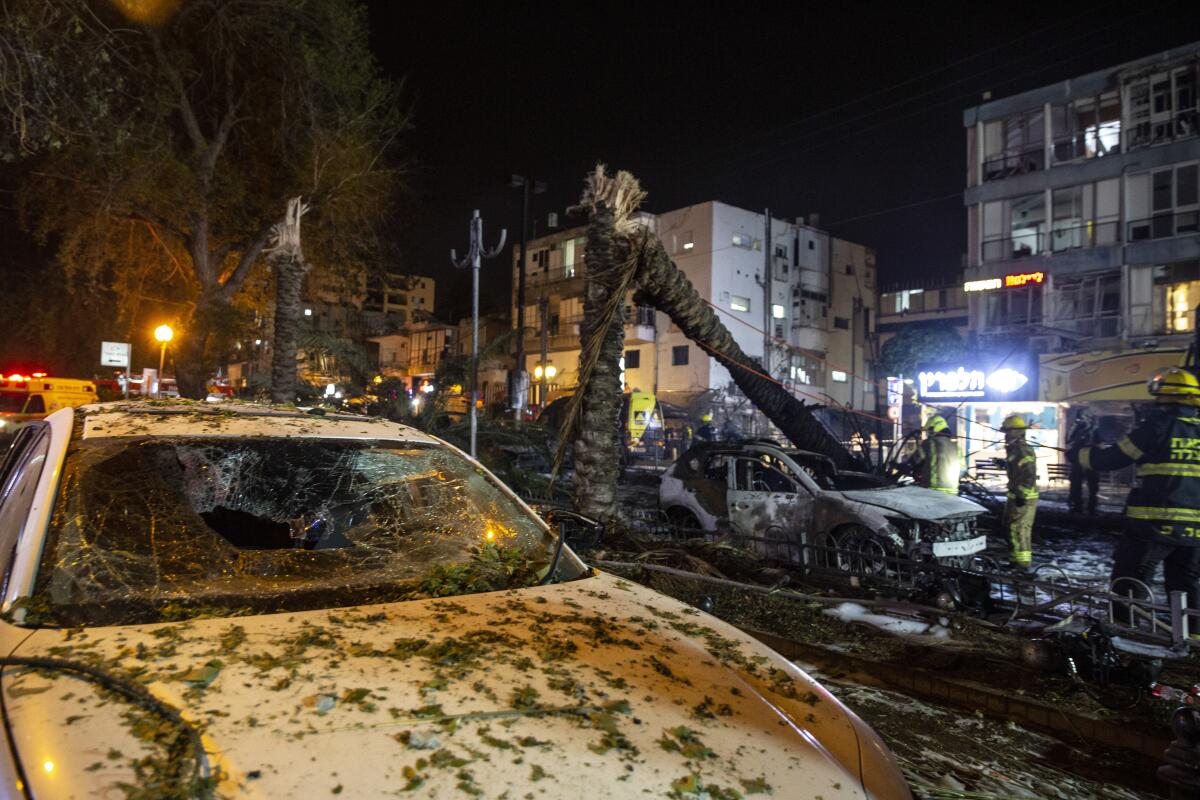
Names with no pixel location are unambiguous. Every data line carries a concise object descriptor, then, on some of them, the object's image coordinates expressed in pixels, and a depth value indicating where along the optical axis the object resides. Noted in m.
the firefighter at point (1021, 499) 8.73
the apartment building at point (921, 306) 47.44
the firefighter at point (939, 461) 10.16
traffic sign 21.83
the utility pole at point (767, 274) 44.44
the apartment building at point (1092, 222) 25.05
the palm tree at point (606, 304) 8.31
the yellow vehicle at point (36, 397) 20.00
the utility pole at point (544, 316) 29.08
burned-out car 7.90
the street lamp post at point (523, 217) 21.86
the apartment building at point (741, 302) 42.50
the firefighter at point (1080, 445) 14.60
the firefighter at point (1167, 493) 5.57
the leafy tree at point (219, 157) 18.00
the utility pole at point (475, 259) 11.52
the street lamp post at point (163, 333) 20.50
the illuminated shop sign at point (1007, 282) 27.97
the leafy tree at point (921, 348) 36.94
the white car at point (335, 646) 1.58
